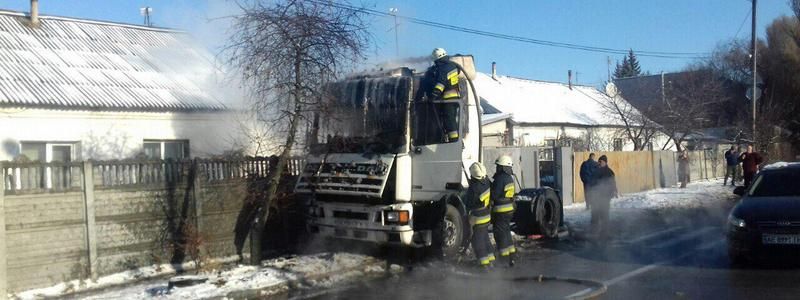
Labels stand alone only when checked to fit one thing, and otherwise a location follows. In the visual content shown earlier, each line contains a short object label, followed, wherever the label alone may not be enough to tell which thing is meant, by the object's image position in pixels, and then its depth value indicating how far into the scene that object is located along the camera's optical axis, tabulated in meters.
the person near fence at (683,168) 28.38
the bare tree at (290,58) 11.27
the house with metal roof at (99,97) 13.38
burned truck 10.88
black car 10.14
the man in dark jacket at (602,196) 15.53
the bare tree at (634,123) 31.88
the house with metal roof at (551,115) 34.22
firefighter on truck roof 10.92
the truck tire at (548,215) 13.33
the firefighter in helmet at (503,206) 10.66
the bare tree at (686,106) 33.22
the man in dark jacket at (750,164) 22.55
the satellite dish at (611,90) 42.74
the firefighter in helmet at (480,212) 10.42
